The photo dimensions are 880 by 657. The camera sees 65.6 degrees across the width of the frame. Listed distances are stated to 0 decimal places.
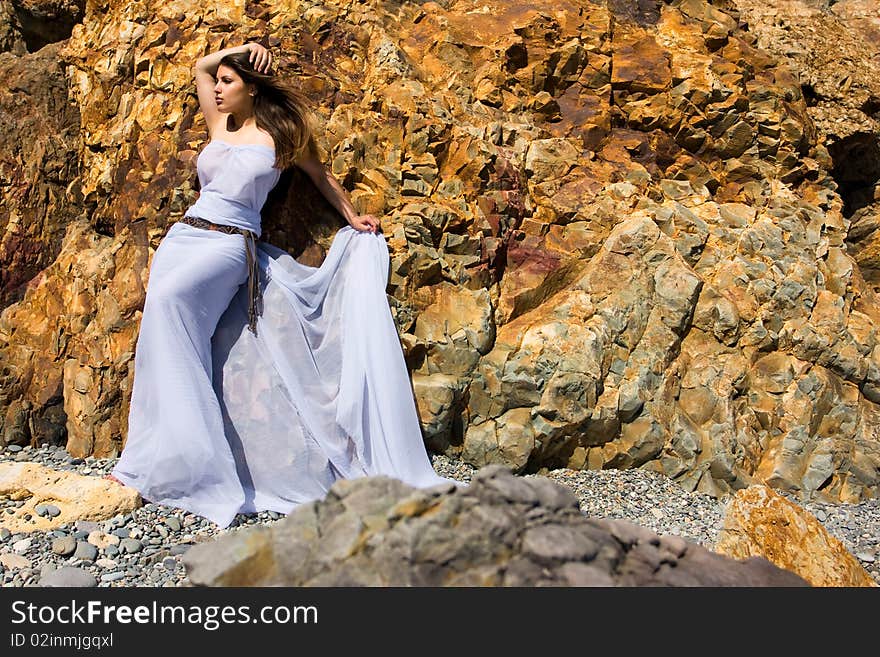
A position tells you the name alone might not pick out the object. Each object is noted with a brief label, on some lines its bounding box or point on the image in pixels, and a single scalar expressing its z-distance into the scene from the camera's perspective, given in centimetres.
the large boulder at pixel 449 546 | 215
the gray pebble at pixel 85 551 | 345
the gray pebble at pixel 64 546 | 348
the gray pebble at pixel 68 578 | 320
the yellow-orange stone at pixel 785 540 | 354
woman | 413
